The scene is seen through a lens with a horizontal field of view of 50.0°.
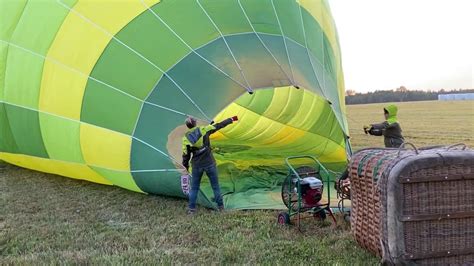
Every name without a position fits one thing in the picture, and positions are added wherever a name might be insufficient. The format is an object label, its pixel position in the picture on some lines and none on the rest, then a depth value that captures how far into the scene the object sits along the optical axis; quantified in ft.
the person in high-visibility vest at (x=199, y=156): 13.94
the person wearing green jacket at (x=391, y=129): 16.61
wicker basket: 8.63
